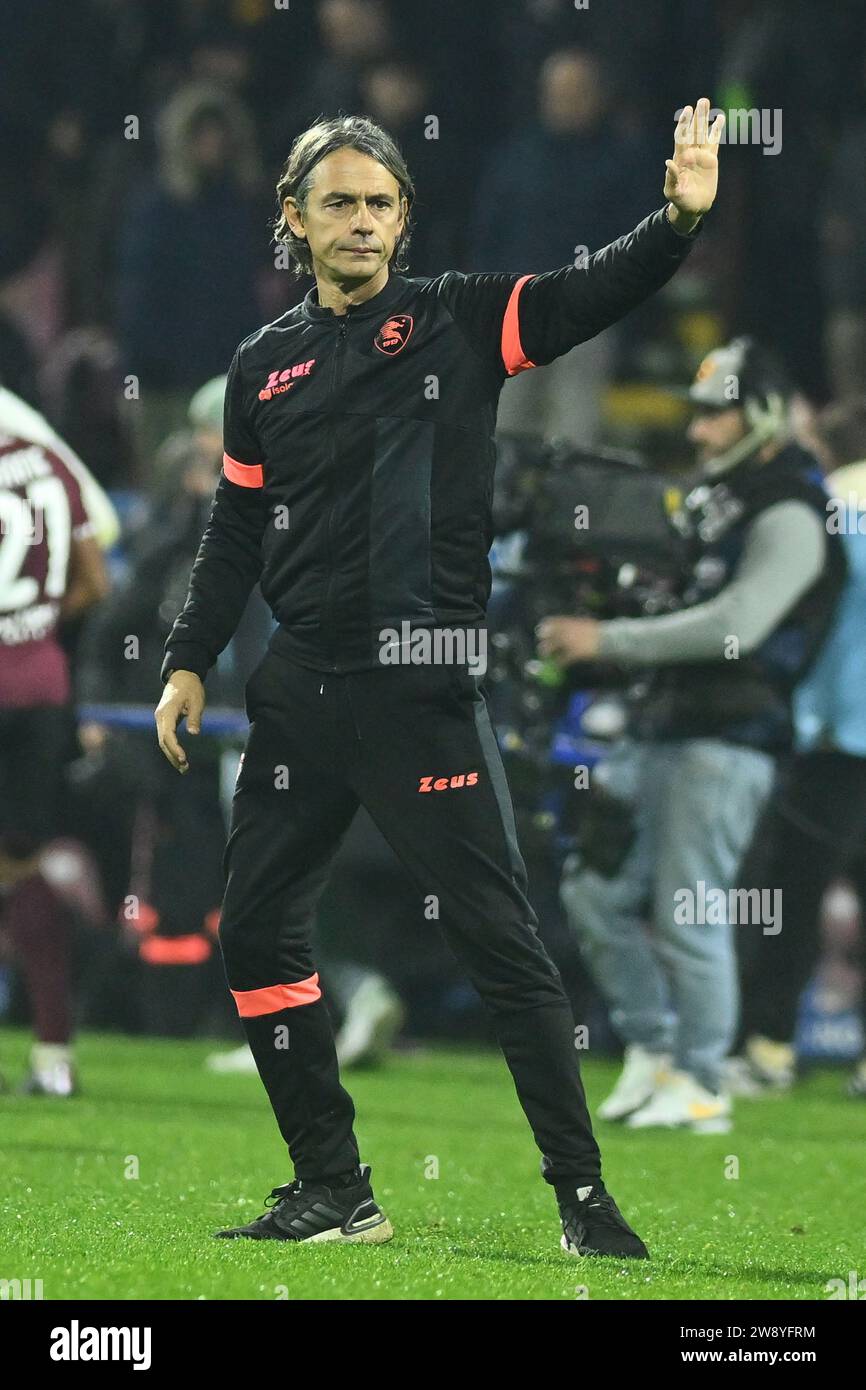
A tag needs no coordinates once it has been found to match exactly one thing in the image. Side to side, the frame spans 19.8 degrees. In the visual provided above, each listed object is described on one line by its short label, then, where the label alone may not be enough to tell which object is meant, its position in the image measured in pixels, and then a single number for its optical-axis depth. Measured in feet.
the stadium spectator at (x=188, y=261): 41.29
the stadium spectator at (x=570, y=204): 39.45
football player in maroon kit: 26.94
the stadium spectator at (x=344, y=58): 40.91
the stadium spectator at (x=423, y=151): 40.04
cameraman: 26.20
